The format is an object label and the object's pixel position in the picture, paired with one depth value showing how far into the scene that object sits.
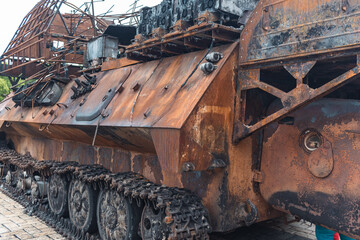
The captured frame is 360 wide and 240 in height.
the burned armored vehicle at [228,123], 4.01
